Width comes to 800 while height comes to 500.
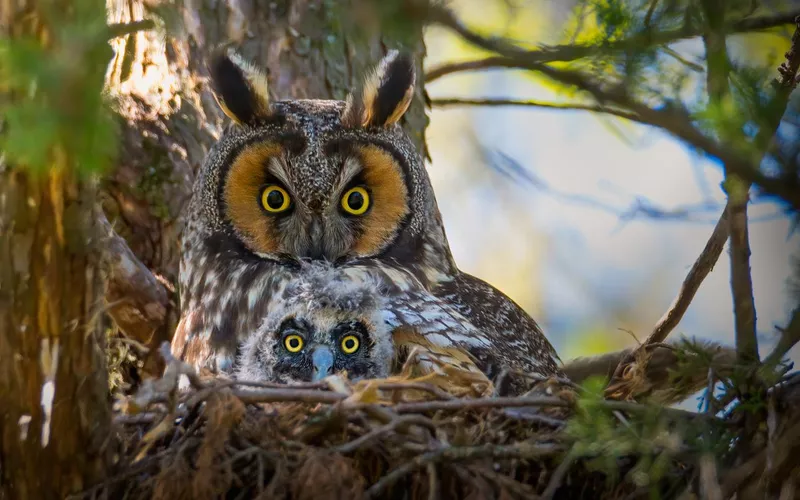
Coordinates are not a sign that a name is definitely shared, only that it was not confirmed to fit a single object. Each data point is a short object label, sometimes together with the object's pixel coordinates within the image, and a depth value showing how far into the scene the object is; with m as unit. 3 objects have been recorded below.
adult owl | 6.05
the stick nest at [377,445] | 5.88
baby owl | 5.99
